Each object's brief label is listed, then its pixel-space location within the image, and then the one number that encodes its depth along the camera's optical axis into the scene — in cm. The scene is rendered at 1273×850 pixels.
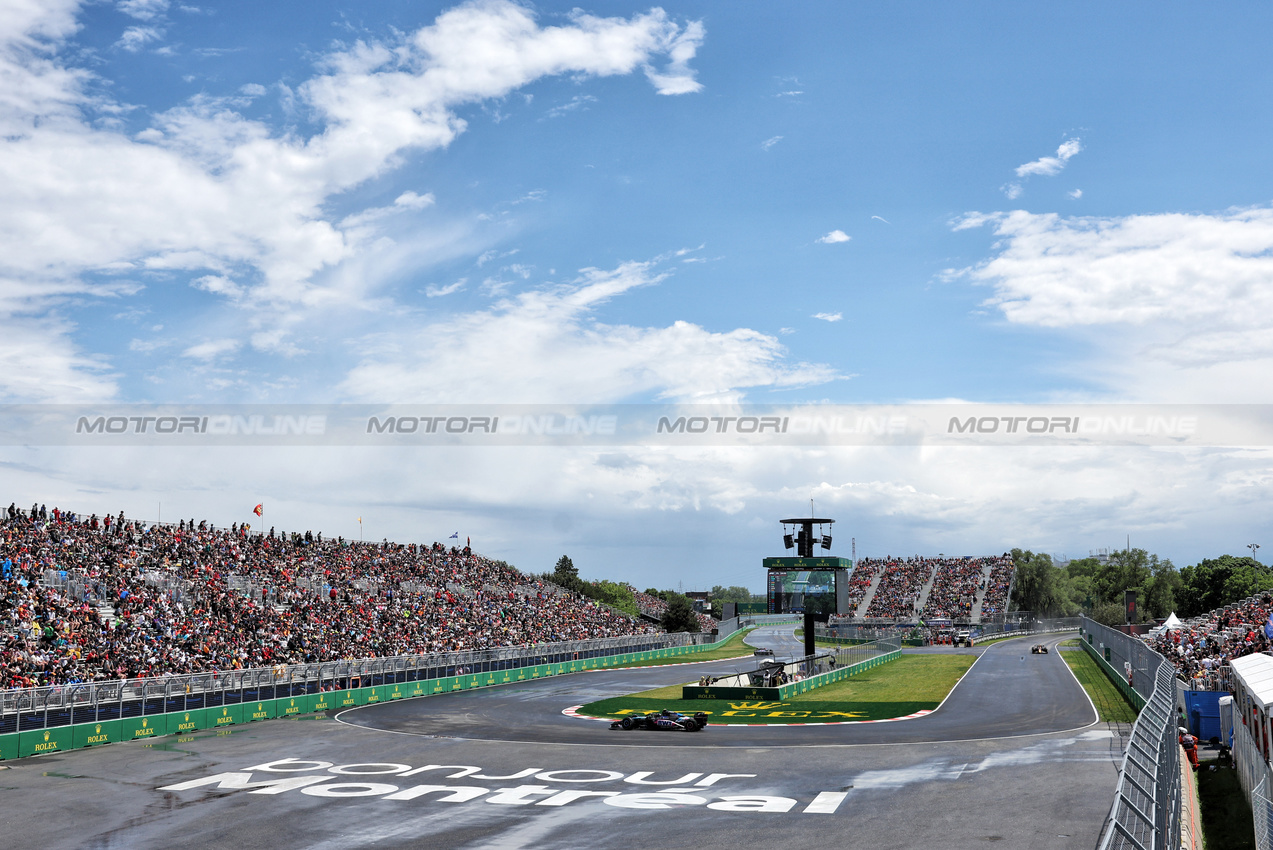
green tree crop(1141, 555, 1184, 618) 14538
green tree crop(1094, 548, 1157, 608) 16569
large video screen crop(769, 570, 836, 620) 6375
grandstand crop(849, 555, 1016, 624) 12026
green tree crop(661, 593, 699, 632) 10175
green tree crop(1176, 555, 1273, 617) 10956
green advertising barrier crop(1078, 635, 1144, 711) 3950
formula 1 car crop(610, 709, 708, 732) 3675
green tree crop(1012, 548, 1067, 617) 12900
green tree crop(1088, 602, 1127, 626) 12838
